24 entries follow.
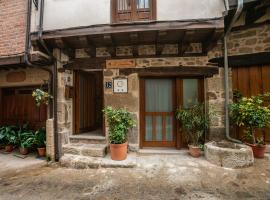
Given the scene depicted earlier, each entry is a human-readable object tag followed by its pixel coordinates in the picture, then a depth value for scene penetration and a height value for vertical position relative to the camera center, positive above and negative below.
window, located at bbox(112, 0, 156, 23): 3.78 +2.16
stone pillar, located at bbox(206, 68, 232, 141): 4.10 -0.02
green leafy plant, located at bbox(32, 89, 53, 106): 4.11 +0.23
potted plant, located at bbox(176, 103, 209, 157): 3.96 -0.47
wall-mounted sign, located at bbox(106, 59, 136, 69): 4.29 +1.06
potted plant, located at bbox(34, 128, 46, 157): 4.51 -0.99
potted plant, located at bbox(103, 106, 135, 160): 3.75 -0.56
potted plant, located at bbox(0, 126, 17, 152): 4.83 -0.91
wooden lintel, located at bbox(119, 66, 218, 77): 4.15 +0.83
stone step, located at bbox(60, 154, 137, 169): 3.59 -1.27
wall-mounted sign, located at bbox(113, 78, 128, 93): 4.29 +0.50
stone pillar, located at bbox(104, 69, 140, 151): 4.23 +0.13
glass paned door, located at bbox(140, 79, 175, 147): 4.46 -0.22
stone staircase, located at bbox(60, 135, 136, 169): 3.63 -1.21
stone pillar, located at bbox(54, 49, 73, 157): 4.34 -0.03
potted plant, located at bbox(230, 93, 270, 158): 3.56 -0.30
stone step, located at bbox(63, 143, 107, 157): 3.96 -1.08
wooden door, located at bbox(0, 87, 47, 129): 5.34 -0.12
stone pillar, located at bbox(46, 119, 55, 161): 4.24 -0.90
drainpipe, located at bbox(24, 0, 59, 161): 4.25 +0.85
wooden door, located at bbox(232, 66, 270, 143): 4.00 +0.52
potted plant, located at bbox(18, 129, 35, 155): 4.60 -0.99
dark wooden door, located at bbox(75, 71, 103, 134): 4.89 +0.12
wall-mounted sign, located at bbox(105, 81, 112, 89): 4.35 +0.51
